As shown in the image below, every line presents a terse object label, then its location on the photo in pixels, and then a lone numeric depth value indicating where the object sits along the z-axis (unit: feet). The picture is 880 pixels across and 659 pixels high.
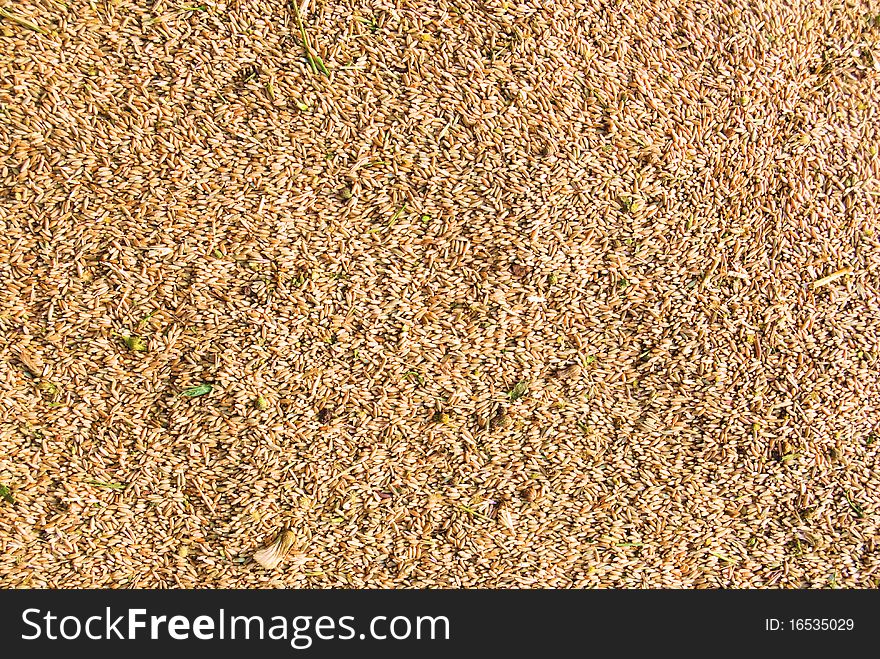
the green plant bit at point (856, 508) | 2.56
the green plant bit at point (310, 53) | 2.49
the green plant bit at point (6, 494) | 2.41
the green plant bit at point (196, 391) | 2.45
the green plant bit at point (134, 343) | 2.44
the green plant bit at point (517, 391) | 2.51
